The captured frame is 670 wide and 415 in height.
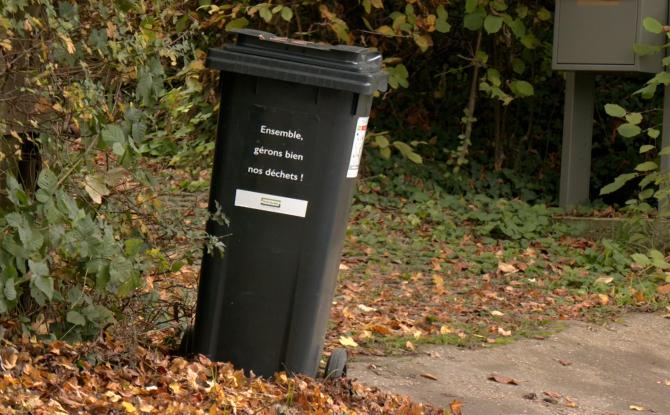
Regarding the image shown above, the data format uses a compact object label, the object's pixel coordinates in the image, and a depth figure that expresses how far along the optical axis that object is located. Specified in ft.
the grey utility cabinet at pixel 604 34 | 58.50
